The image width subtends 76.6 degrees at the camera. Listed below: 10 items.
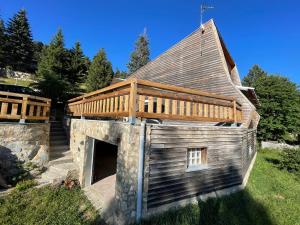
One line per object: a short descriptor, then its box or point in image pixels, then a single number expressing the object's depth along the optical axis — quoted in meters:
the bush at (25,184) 5.82
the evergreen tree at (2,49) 29.12
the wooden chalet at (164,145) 4.42
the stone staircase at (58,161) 6.68
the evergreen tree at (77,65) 25.53
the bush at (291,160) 9.98
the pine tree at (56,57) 22.91
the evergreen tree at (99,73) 23.86
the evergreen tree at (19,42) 31.39
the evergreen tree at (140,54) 40.47
